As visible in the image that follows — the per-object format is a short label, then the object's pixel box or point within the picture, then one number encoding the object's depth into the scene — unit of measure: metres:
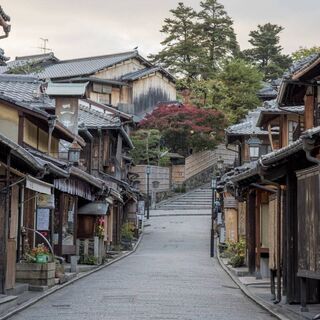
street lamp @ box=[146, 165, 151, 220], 62.92
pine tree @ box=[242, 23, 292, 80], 84.19
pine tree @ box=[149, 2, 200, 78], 78.62
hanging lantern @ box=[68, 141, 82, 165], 31.17
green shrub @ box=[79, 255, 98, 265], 31.48
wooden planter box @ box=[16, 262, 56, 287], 21.42
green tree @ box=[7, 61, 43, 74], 50.56
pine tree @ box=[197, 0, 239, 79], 80.62
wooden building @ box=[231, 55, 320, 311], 14.38
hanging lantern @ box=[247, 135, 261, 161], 33.12
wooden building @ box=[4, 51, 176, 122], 68.94
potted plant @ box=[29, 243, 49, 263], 21.81
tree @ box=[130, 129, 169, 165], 62.79
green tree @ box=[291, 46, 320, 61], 51.13
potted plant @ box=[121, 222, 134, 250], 45.00
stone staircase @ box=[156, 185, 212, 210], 64.69
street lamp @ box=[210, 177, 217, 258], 39.18
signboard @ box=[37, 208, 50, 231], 24.95
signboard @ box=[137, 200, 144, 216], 54.28
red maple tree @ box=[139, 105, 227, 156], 63.38
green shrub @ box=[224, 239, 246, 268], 31.14
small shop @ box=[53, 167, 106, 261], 28.41
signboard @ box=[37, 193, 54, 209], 24.33
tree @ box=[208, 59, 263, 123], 66.88
